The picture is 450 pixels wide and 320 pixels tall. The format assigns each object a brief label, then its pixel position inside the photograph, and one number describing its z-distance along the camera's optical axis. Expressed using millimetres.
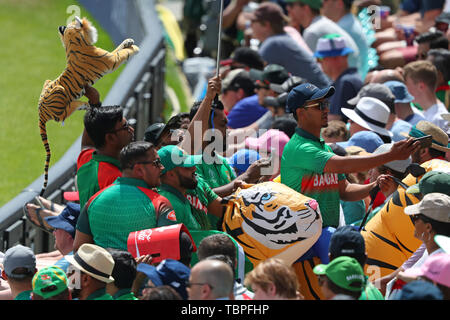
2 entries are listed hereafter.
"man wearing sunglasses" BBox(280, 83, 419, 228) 10906
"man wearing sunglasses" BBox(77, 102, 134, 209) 10828
